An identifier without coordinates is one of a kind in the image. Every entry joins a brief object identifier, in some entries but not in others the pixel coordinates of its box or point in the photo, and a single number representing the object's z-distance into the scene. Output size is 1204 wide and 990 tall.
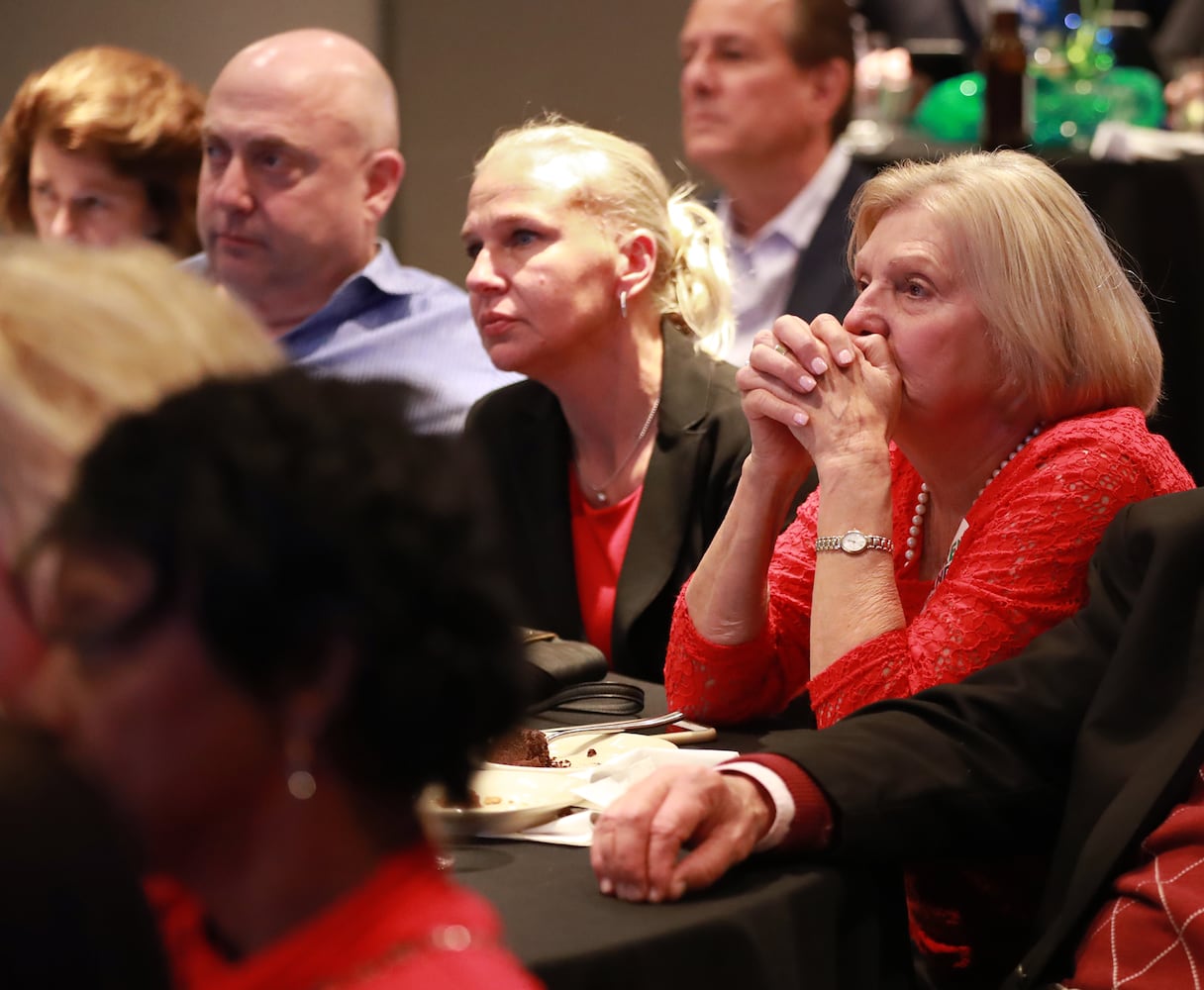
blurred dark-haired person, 2.95
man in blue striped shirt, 7.14
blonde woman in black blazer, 6.56
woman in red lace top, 6.08
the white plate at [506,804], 5.83
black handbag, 6.17
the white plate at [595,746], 6.03
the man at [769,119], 7.43
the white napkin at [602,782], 5.90
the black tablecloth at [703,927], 4.90
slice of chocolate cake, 6.00
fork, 6.09
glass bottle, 7.38
